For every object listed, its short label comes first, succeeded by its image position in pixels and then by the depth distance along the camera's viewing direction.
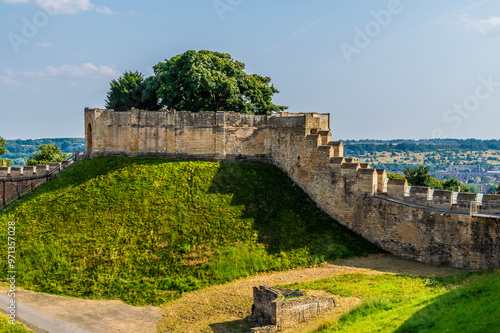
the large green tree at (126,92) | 54.50
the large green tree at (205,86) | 44.25
